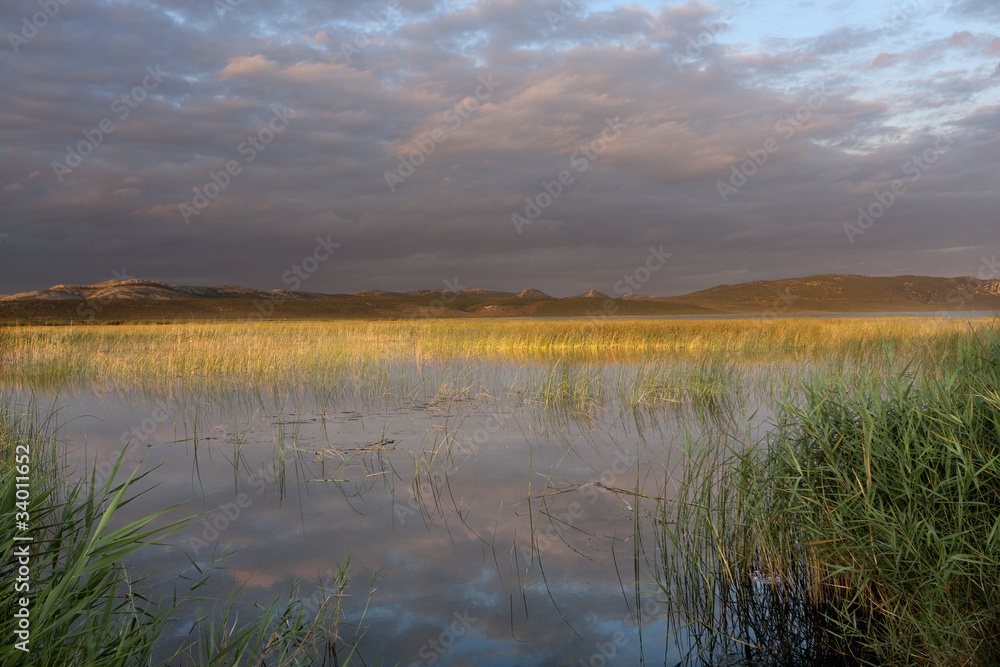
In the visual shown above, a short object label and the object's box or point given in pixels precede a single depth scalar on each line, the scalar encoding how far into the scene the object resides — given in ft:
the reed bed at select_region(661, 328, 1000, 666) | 8.86
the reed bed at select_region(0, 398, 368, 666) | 6.88
